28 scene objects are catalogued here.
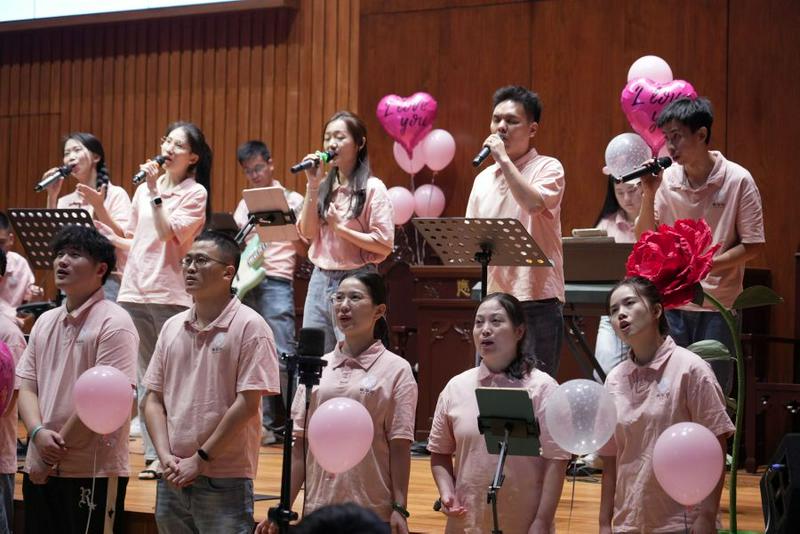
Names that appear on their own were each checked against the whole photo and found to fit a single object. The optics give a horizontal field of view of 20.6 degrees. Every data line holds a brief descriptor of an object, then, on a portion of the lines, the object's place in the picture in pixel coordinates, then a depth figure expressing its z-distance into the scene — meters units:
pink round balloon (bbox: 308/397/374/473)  6.13
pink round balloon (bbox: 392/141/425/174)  14.18
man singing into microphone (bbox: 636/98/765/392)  7.71
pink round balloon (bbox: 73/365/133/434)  6.86
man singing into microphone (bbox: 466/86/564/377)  8.03
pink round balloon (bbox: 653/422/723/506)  5.71
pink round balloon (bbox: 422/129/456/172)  14.02
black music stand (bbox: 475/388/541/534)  5.95
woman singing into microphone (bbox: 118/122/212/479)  9.52
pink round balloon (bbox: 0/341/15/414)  7.08
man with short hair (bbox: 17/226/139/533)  7.32
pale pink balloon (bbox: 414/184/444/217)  14.16
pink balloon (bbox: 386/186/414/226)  13.77
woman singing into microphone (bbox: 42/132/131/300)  11.04
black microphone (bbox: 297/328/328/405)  6.06
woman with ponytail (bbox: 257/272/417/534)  6.65
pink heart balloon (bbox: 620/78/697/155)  10.01
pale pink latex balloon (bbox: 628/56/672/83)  11.23
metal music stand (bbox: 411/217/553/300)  7.73
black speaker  5.54
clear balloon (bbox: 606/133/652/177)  8.65
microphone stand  6.09
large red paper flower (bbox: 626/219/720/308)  6.50
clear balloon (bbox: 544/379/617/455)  5.86
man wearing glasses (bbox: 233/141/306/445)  12.61
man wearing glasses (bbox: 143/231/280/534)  6.79
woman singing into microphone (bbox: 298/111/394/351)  9.13
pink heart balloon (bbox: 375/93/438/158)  13.90
